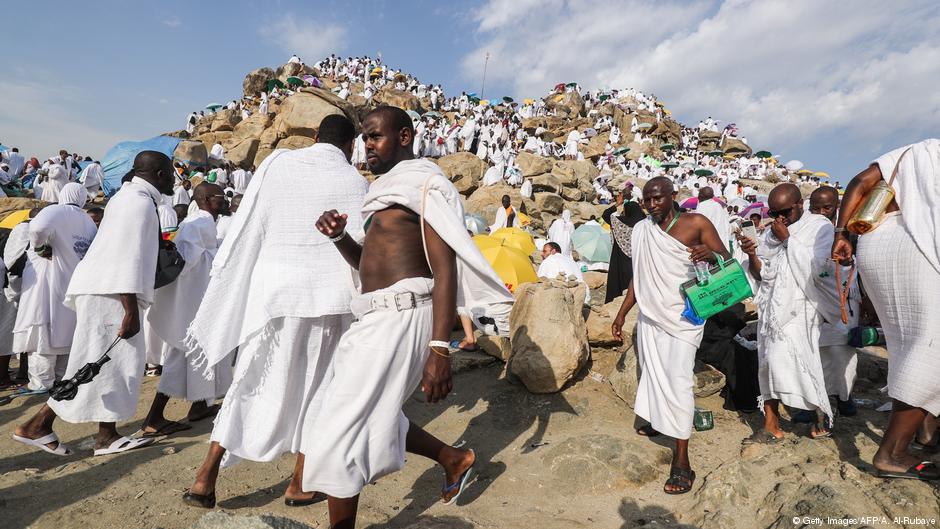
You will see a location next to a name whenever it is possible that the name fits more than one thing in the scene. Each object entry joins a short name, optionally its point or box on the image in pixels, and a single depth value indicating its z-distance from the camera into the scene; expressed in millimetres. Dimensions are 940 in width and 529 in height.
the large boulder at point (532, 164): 21823
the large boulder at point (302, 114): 21781
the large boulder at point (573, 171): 21481
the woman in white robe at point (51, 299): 4367
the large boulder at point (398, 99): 30000
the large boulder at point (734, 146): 43062
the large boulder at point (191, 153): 20031
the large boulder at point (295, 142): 21016
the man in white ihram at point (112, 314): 3197
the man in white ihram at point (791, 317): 3496
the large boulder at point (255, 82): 33406
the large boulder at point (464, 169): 19766
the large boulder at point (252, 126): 23969
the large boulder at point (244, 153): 22438
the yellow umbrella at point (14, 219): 6906
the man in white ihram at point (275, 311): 2648
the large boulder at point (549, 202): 18219
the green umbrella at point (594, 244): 10531
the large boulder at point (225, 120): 26141
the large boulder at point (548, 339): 4367
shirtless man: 2047
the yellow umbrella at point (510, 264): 7156
